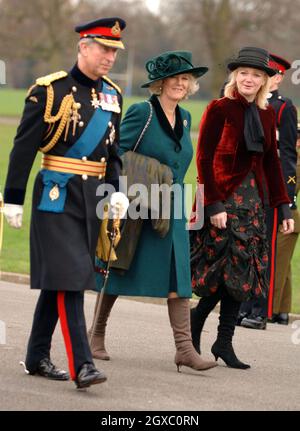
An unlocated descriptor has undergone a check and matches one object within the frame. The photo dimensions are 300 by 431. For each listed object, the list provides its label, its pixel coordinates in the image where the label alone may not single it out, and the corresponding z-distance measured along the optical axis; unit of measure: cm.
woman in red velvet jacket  1579
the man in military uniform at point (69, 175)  1348
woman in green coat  1542
